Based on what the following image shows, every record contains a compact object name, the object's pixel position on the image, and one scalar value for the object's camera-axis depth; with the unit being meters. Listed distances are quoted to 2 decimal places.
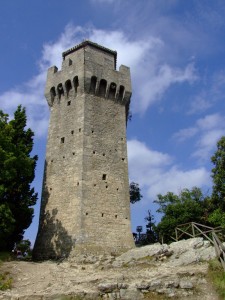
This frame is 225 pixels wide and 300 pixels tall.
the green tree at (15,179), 17.91
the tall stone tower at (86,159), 20.48
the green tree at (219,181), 22.91
